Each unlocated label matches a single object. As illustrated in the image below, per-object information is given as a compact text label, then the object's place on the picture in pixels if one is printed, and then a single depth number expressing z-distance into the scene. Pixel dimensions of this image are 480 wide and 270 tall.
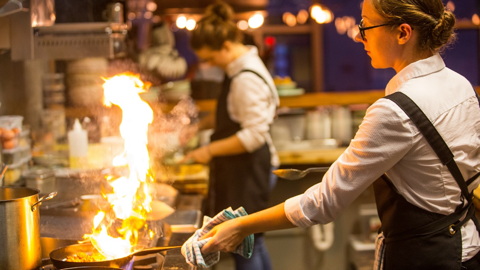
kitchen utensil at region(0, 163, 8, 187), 2.77
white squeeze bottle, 4.11
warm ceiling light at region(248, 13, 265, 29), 9.03
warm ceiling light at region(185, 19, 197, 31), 9.34
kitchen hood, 3.52
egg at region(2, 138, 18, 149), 3.51
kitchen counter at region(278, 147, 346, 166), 5.64
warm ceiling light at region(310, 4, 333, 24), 9.03
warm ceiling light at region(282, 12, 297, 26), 10.48
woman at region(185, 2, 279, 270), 4.39
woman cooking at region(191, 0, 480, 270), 2.12
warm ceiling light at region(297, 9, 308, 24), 10.50
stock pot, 2.14
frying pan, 2.28
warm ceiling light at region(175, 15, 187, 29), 8.45
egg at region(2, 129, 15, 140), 3.48
